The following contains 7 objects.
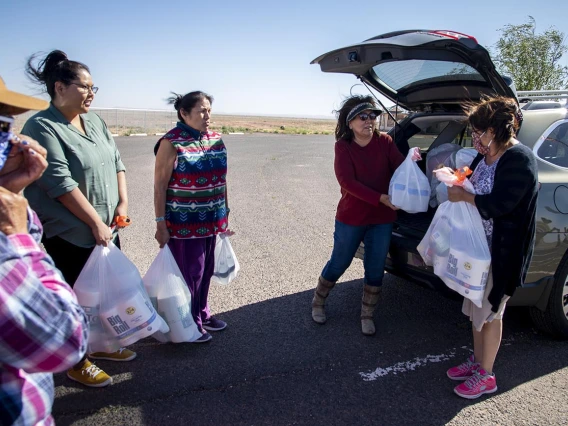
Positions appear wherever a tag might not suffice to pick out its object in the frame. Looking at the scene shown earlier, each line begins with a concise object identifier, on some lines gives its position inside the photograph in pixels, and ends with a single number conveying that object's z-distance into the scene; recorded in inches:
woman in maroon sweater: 137.2
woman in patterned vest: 128.5
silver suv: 125.8
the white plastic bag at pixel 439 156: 162.2
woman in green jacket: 108.7
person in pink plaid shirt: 46.9
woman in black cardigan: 103.6
